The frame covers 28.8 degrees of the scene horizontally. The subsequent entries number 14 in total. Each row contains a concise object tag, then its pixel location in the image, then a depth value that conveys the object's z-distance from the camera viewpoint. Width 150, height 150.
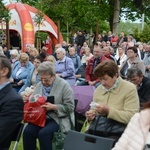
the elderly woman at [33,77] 5.69
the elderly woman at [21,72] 6.54
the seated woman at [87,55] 9.26
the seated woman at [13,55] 8.79
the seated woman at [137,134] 2.51
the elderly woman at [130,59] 6.23
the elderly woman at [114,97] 3.32
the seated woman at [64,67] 6.79
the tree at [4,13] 11.21
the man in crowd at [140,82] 4.17
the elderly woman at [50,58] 6.44
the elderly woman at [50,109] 3.81
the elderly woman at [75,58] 8.59
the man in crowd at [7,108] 3.08
